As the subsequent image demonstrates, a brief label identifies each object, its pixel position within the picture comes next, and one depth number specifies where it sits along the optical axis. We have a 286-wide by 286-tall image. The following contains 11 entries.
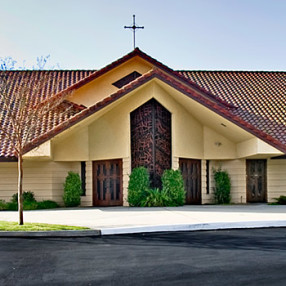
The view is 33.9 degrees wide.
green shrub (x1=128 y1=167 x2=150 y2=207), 17.84
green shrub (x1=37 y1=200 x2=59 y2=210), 18.20
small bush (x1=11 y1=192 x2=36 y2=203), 18.59
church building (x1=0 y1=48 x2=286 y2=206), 17.41
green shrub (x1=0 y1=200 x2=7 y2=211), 18.14
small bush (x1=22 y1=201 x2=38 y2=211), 17.78
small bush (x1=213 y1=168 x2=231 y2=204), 19.90
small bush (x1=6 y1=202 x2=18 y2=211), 18.03
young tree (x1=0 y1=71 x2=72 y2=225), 11.91
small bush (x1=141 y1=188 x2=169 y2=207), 17.56
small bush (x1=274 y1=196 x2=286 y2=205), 19.16
